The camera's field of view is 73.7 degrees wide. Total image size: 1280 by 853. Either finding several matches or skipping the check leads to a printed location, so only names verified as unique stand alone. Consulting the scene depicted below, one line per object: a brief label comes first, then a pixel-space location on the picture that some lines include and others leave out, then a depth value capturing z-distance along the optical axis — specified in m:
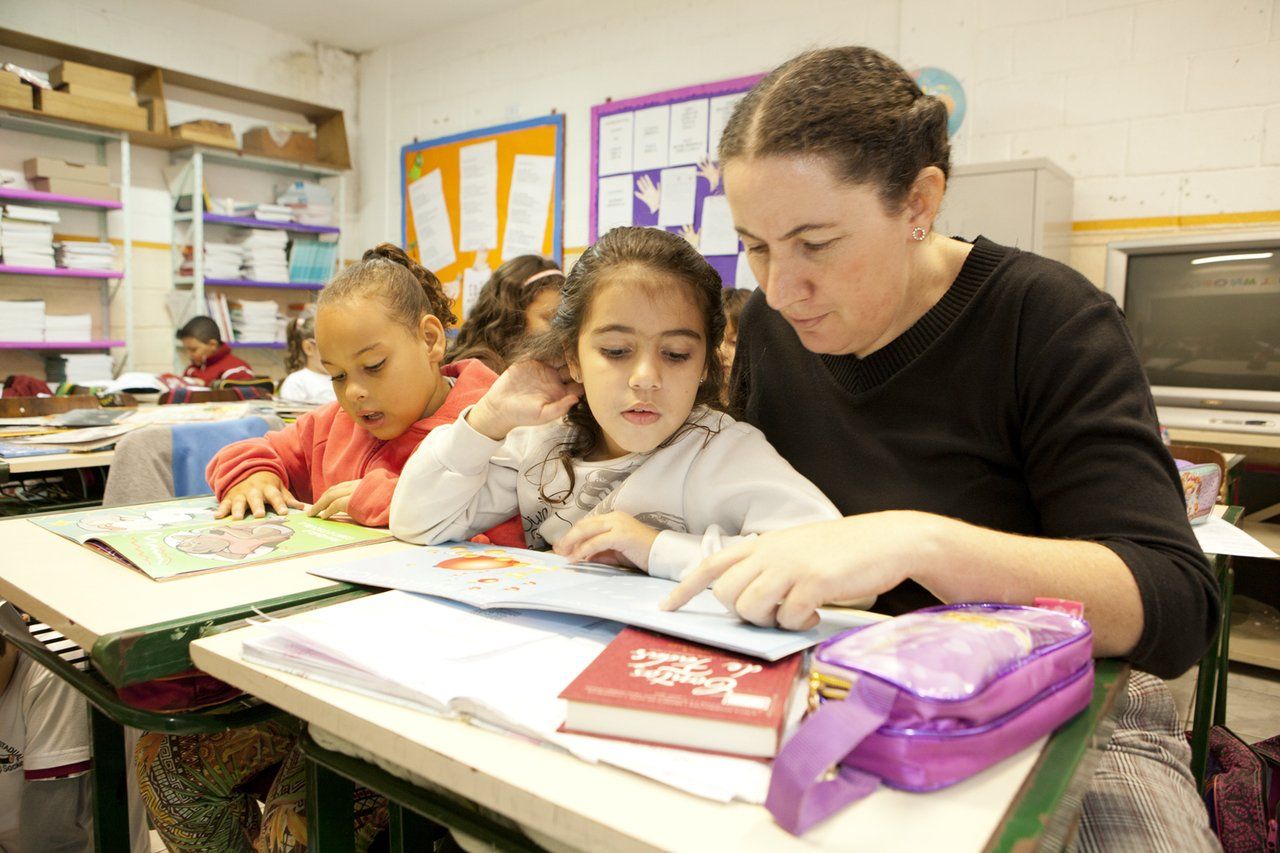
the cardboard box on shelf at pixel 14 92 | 4.32
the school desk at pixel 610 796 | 0.45
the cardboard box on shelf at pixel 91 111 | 4.48
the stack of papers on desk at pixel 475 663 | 0.51
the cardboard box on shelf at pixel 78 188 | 4.54
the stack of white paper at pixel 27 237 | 4.40
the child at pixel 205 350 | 4.85
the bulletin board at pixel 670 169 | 4.27
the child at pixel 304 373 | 3.48
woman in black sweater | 0.71
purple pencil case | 0.46
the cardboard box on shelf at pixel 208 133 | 5.00
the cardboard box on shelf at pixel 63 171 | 4.50
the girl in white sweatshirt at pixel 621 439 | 1.05
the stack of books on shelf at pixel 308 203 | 5.68
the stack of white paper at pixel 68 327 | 4.63
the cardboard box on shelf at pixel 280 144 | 5.44
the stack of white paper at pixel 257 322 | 5.44
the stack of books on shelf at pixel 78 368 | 4.75
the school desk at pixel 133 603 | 0.74
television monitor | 2.74
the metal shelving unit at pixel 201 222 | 5.07
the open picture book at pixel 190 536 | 1.00
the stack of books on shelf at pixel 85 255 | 4.66
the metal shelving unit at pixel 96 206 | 4.47
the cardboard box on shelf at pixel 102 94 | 4.60
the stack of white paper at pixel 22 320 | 4.43
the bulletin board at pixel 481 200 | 5.04
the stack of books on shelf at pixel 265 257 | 5.41
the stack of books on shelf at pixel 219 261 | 5.20
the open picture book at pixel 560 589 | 0.65
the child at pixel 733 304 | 2.57
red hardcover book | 0.52
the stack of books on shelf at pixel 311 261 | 5.62
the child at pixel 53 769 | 1.42
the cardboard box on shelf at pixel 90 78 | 4.58
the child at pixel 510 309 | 2.43
